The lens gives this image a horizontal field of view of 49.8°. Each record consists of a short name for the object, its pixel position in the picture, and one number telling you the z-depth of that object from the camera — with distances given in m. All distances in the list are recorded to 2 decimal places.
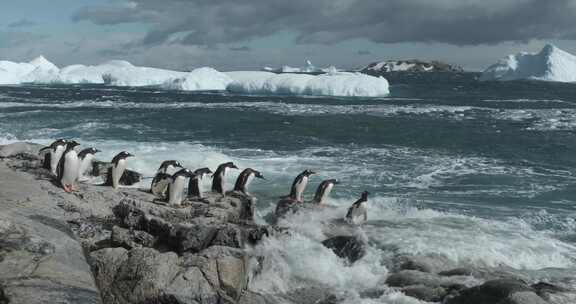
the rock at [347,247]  10.33
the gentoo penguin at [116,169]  12.51
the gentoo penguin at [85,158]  13.06
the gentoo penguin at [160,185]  12.21
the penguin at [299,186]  14.12
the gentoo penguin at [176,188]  11.20
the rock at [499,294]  7.48
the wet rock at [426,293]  8.47
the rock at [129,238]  8.28
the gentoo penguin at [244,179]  13.77
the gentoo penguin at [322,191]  13.95
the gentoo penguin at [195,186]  12.55
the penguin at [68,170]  10.98
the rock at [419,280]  8.88
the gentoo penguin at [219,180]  13.19
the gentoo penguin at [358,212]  12.80
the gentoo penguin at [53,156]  12.87
